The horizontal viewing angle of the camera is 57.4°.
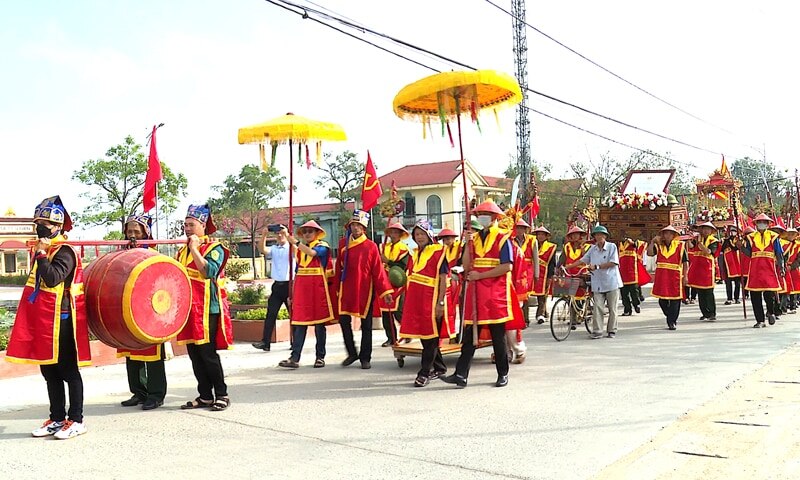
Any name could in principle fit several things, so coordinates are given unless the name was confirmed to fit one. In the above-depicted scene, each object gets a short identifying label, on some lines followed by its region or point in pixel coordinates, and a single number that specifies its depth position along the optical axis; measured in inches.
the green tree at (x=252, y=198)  1775.3
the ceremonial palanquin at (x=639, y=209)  552.4
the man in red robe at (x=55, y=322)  215.0
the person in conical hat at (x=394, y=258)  385.8
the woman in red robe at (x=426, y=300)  296.4
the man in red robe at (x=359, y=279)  348.8
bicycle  438.6
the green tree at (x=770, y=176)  2630.9
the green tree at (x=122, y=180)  1224.8
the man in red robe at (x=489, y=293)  289.9
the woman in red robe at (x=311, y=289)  342.0
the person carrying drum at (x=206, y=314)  251.0
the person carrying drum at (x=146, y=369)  257.8
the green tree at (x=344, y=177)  1877.5
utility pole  1400.1
